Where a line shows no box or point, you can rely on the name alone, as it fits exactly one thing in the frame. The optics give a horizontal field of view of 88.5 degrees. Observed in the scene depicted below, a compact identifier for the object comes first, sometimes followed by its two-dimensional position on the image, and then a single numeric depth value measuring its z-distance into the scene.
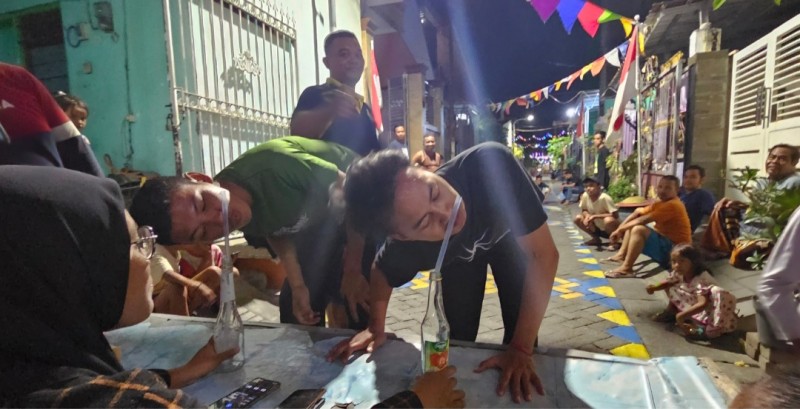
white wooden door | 4.32
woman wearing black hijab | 0.81
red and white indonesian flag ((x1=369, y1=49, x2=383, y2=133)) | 5.86
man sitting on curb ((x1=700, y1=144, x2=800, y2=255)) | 3.71
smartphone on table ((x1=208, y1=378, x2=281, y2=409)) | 1.17
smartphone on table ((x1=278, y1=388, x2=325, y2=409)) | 1.12
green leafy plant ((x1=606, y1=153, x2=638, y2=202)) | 8.68
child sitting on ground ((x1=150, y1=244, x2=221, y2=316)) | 2.65
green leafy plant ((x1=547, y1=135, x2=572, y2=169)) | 26.29
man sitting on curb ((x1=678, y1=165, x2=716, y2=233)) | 4.88
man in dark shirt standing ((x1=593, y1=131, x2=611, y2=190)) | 10.38
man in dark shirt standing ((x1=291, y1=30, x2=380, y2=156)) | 2.38
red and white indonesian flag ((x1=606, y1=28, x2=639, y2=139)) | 6.73
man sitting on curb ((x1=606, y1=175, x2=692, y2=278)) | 4.45
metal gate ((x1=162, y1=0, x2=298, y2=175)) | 3.24
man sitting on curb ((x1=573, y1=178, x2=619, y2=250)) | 6.25
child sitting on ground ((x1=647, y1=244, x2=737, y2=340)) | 2.94
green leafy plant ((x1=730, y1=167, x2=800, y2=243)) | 3.40
